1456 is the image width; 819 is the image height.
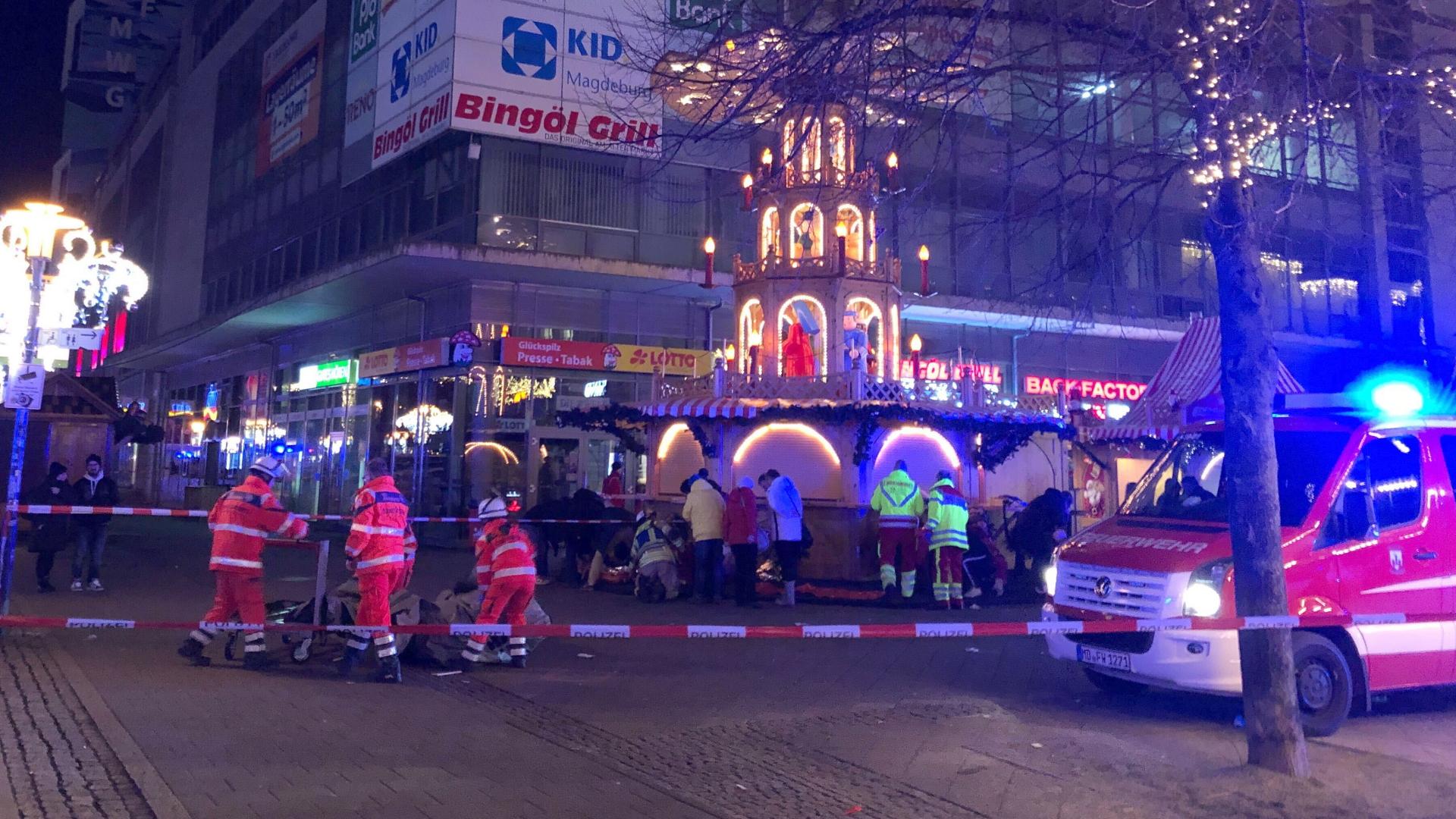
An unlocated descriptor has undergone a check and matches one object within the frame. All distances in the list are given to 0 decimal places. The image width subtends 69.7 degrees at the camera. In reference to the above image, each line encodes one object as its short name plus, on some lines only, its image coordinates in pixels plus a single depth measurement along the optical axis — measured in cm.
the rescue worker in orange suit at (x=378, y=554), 846
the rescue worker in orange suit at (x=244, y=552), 877
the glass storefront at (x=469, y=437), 2444
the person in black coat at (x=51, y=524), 1373
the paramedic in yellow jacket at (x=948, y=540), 1412
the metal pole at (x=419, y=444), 2559
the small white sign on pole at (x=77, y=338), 1188
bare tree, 671
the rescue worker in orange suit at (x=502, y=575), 930
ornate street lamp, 1125
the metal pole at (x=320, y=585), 931
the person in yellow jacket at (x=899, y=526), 1465
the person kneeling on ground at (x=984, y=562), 1532
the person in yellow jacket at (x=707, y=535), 1445
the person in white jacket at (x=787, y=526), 1418
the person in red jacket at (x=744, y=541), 1418
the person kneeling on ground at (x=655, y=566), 1455
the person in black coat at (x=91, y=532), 1404
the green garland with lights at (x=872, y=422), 1573
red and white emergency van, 757
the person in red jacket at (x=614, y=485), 2005
